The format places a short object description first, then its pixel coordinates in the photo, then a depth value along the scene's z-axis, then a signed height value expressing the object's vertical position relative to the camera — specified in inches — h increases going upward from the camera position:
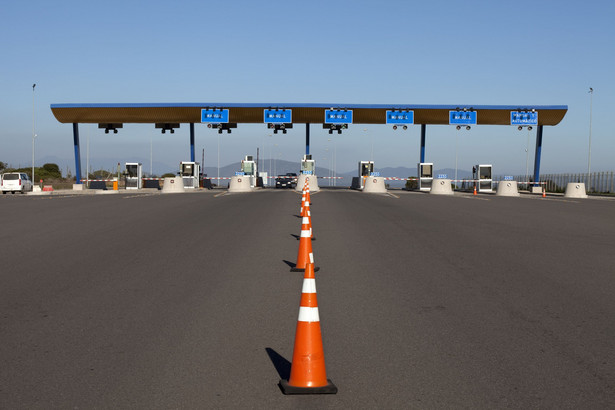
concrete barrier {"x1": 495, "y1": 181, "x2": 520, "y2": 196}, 1664.6 -70.5
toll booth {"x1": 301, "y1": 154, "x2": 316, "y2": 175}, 2162.9 -13.3
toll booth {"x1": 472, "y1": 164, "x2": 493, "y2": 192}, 2086.6 -42.6
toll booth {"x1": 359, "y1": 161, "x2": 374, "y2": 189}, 2527.1 -29.8
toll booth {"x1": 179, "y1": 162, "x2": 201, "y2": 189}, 2075.5 -51.9
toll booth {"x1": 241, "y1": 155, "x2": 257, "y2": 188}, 2652.6 -31.6
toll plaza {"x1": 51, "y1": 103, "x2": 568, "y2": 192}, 1875.0 +146.4
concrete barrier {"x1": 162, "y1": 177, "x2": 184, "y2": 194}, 1696.6 -77.5
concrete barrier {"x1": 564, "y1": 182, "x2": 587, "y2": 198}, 1577.3 -67.6
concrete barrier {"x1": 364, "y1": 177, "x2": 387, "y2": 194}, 1712.6 -68.3
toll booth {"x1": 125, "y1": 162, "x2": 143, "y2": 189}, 2016.5 -60.5
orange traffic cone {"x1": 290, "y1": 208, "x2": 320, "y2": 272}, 353.1 -52.7
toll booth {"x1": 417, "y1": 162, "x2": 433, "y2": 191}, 2044.4 -41.6
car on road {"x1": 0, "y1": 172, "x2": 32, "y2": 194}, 1745.8 -80.1
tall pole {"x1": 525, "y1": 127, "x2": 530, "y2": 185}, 3030.0 +9.6
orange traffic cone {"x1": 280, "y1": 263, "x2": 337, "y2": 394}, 163.3 -54.7
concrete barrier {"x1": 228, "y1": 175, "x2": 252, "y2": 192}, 1776.6 -74.7
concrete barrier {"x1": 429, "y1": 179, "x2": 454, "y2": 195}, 1659.7 -68.7
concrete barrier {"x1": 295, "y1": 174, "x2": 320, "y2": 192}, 1765.0 -66.1
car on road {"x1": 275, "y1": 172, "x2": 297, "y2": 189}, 2505.2 -92.8
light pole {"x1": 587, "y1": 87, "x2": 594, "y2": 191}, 1991.0 +13.3
